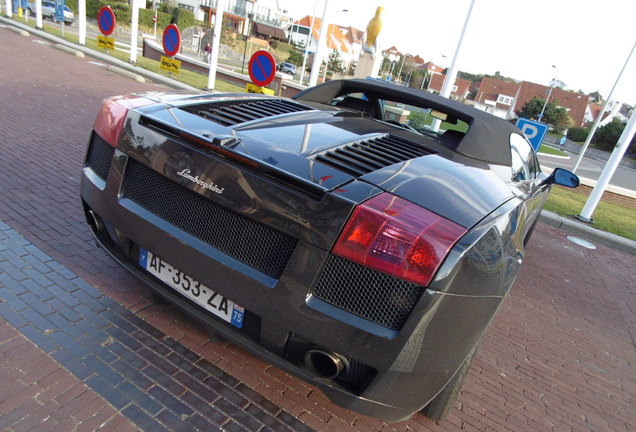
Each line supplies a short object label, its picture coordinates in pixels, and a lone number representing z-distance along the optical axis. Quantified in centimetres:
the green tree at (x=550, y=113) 5562
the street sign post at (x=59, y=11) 1994
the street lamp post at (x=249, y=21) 6303
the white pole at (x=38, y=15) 1866
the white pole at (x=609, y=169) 845
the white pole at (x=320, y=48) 1158
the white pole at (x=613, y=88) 1594
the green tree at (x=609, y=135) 4962
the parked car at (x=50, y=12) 3102
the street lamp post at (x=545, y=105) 4496
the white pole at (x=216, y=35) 1237
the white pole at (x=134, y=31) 1455
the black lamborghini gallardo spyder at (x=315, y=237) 154
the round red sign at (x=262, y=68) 809
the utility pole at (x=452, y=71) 854
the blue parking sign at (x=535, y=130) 822
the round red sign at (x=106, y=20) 1355
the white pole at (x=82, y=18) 1667
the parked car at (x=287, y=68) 4791
